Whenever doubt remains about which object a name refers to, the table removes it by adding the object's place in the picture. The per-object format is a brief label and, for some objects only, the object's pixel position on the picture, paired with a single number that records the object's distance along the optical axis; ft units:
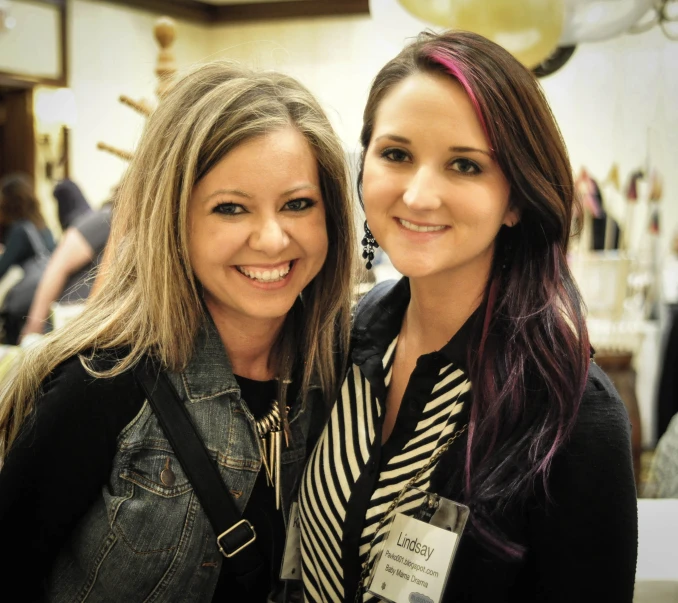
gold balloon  6.14
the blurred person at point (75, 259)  9.91
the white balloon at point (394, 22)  6.76
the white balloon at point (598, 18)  6.55
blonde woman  4.10
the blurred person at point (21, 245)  12.84
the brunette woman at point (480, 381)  3.74
